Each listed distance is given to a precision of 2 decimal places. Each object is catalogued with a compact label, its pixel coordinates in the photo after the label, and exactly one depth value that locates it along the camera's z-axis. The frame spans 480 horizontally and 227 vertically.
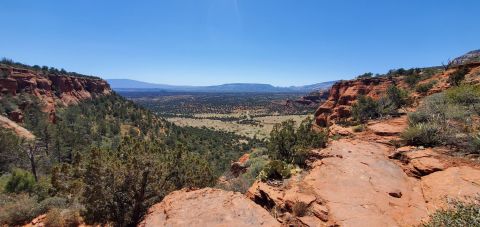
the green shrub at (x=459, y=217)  5.76
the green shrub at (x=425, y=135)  13.32
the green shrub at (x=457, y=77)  28.94
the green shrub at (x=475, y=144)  11.53
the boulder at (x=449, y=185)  8.48
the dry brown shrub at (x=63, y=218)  12.73
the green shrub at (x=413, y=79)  42.88
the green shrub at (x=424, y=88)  31.12
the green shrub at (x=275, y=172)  11.48
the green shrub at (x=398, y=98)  25.26
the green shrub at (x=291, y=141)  15.98
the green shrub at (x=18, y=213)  13.78
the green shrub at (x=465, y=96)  17.76
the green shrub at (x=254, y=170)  16.27
